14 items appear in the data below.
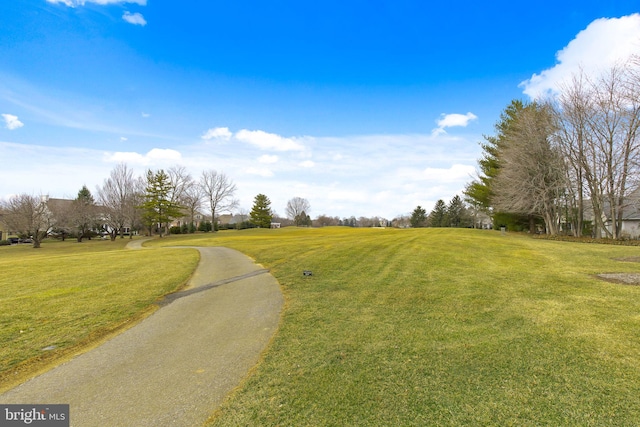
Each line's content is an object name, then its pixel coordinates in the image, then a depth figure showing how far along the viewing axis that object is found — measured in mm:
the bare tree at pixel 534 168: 23781
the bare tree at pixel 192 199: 51978
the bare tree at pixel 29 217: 33281
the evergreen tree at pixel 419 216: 69750
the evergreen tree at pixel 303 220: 83938
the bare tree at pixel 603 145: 19203
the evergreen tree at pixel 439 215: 62794
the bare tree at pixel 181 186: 49181
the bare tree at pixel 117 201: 38438
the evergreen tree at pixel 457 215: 61594
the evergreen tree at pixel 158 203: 39031
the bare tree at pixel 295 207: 91438
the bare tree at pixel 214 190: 54344
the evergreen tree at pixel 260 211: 58969
